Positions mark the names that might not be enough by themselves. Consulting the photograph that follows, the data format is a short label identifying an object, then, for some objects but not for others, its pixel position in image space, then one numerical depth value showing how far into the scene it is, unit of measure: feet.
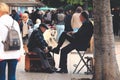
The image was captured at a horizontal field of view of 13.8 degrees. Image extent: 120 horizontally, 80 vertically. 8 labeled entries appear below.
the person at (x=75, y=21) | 67.46
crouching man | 41.96
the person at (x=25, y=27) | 67.22
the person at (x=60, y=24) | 81.41
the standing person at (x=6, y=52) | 27.66
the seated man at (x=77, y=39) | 42.16
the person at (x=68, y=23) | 74.70
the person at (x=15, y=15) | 88.84
